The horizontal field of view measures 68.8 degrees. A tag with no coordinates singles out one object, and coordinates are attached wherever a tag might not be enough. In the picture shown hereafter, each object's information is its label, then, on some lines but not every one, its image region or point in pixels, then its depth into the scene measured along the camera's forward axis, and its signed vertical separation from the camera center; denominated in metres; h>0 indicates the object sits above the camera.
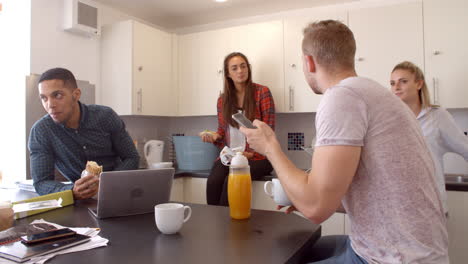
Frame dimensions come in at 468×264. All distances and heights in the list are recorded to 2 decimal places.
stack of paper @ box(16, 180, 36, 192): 2.00 -0.26
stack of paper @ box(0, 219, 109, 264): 0.77 -0.26
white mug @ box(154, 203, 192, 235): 0.95 -0.22
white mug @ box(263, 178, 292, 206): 1.11 -0.18
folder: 1.24 -0.21
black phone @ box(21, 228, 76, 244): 0.85 -0.24
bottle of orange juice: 1.11 -0.16
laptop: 1.12 -0.17
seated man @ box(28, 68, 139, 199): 1.67 +0.02
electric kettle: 3.13 -0.10
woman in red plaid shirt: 2.53 +0.23
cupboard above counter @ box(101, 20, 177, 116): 2.92 +0.64
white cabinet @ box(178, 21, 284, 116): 2.85 +0.71
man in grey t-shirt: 0.79 -0.10
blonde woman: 1.89 +0.13
